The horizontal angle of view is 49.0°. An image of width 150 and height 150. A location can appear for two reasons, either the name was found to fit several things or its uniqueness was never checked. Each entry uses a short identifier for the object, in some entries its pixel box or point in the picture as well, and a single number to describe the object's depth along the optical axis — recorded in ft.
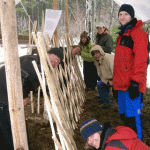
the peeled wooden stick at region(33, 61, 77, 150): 4.31
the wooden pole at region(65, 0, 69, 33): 10.26
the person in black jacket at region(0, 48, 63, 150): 4.80
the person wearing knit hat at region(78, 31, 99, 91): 10.21
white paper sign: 7.68
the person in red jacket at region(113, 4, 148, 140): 4.96
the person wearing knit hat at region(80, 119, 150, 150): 3.82
